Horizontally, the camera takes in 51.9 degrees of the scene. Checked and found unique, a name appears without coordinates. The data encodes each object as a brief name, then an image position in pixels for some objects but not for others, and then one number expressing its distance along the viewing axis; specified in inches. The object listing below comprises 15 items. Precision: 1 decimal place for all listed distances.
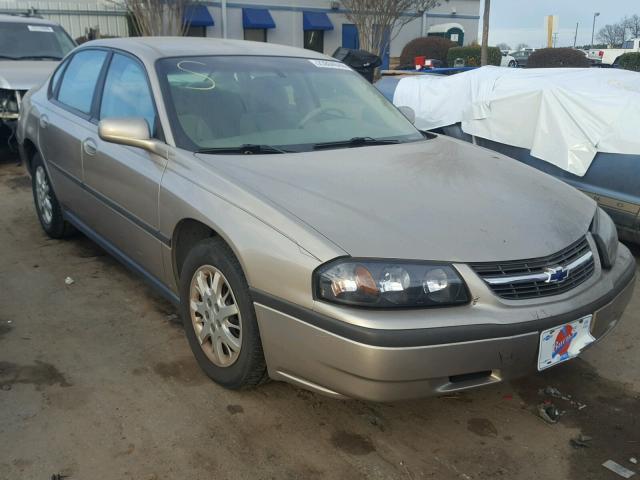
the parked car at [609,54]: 1291.8
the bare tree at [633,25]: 2194.9
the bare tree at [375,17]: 903.1
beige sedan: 93.7
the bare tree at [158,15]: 821.9
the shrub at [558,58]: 666.2
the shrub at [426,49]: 932.6
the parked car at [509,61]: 1138.7
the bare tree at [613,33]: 2456.2
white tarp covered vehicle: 197.9
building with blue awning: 986.7
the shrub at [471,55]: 850.5
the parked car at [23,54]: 317.1
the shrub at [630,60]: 776.3
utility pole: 686.5
